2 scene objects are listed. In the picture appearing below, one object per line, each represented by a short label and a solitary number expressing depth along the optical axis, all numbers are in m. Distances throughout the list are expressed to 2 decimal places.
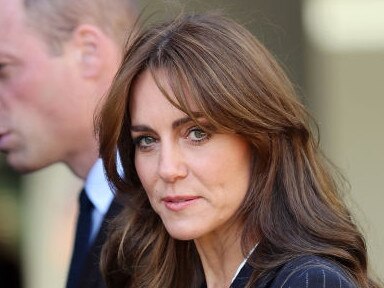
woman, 5.71
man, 7.72
